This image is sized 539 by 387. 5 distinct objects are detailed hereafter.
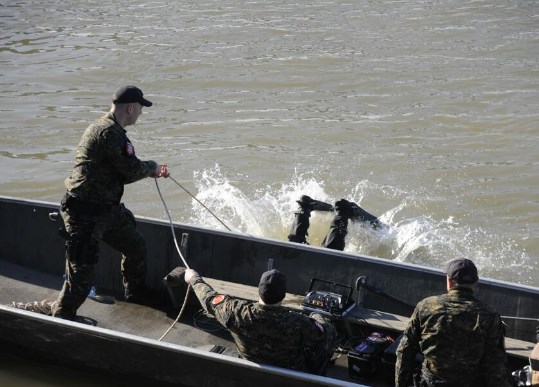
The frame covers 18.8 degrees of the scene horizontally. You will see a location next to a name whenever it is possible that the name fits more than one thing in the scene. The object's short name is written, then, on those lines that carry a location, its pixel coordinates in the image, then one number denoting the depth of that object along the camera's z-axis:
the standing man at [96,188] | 12.65
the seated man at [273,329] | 10.43
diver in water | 15.81
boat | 11.91
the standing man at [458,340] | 9.72
